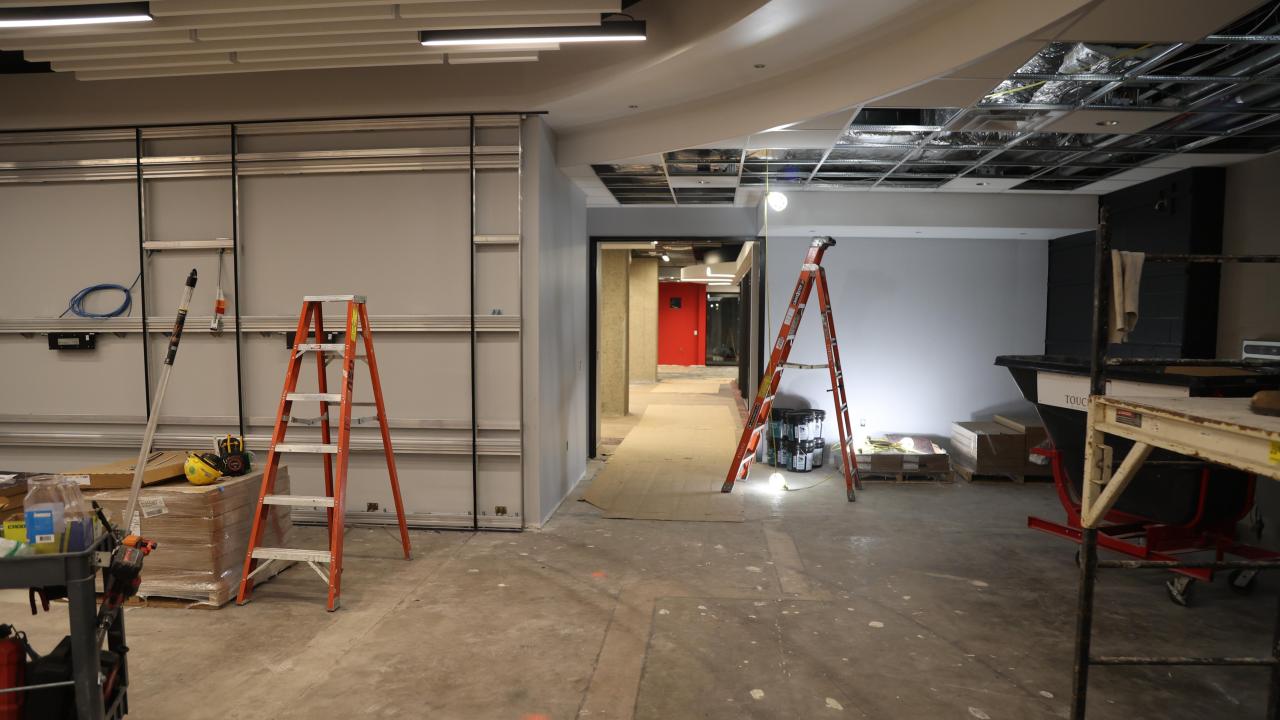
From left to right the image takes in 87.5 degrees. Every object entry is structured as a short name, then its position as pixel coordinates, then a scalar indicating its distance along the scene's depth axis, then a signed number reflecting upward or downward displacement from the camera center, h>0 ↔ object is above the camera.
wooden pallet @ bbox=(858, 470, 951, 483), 6.42 -1.52
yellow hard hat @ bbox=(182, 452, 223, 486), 3.57 -0.87
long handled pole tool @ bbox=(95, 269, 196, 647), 2.12 -0.86
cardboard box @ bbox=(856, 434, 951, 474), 6.39 -1.38
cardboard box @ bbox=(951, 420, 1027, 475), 6.38 -1.27
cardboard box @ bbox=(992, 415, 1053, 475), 6.35 -1.15
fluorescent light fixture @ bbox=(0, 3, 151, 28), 3.27 +1.44
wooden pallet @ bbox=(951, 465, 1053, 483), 6.38 -1.51
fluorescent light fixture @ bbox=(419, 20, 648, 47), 3.48 +1.47
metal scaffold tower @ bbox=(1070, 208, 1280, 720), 1.87 -0.35
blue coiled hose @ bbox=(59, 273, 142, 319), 4.97 +0.04
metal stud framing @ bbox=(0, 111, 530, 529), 4.71 +1.01
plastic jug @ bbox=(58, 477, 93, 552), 2.03 -0.68
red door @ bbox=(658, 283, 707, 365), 22.83 -0.37
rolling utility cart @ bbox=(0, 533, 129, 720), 1.98 -0.88
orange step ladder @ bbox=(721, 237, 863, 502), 5.99 -0.39
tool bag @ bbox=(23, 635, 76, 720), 2.04 -1.18
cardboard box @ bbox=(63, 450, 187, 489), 3.55 -0.90
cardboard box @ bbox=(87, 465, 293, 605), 3.48 -1.19
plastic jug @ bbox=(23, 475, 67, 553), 2.02 -0.66
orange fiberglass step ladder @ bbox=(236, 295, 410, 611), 3.53 -0.74
